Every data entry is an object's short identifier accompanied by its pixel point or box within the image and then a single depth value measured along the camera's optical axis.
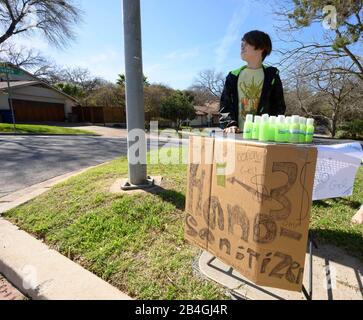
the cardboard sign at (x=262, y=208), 1.44
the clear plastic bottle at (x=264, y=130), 1.64
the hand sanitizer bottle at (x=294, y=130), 1.57
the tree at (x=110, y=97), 29.53
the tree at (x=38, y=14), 17.71
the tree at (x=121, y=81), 34.39
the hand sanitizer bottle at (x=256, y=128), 1.71
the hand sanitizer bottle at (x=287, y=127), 1.57
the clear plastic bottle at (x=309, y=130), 1.61
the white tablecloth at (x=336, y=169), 1.71
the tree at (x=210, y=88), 43.44
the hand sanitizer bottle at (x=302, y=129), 1.58
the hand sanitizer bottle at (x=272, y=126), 1.62
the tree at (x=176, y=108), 27.09
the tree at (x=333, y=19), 8.24
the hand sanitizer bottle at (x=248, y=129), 1.76
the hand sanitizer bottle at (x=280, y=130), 1.58
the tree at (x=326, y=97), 11.20
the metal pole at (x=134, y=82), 3.34
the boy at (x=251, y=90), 2.23
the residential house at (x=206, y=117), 45.32
